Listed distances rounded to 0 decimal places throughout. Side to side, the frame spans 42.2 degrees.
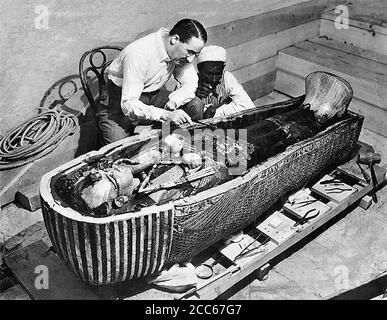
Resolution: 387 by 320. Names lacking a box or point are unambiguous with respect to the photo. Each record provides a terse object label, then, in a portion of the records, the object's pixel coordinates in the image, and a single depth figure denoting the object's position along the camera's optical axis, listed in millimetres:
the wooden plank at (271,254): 2887
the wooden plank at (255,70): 5121
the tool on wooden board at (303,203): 3514
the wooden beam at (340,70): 4785
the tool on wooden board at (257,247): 3095
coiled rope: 3514
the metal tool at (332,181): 3721
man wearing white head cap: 3762
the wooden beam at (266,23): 4711
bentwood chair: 3654
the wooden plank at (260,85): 5293
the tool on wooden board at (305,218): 3350
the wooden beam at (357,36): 5363
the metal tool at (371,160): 3749
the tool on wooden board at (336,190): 3622
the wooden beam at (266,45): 4969
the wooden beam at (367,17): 5355
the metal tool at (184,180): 2758
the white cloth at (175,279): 2840
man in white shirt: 3348
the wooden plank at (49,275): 2775
